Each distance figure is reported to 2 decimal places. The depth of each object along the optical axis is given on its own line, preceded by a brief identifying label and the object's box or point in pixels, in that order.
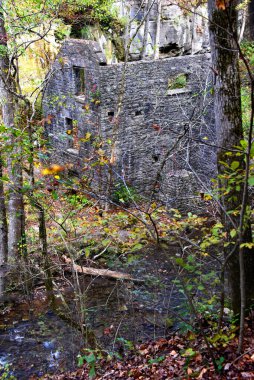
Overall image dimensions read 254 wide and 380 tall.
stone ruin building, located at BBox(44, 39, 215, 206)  14.66
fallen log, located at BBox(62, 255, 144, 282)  10.48
